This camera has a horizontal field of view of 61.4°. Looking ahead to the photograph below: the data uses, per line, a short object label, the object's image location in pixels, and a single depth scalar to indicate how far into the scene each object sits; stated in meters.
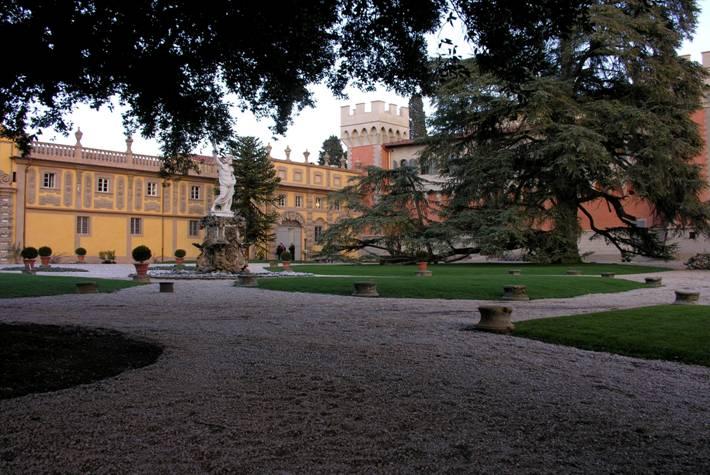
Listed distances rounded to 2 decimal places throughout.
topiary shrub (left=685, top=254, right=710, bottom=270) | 27.02
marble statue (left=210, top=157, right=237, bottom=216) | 21.91
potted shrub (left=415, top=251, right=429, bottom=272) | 29.94
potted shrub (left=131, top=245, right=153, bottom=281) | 18.78
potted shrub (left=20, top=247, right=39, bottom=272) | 28.22
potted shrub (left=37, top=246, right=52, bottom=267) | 29.86
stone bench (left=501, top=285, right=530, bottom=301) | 12.75
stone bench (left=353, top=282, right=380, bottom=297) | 13.51
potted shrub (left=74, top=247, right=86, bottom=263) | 36.78
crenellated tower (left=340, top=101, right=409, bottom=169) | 56.47
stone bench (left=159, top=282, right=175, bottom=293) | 14.31
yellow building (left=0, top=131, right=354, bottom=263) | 35.84
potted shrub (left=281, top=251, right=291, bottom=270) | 26.88
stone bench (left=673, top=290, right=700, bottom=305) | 11.62
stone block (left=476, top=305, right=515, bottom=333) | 8.09
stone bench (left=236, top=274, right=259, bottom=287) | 16.50
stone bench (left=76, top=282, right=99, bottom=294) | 13.73
